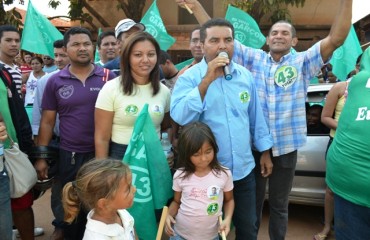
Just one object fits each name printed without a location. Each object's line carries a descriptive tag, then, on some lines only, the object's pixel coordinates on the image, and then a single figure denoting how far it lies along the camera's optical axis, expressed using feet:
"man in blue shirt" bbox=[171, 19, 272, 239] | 7.98
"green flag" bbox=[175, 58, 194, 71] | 17.78
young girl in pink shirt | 7.88
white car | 13.79
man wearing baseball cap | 11.96
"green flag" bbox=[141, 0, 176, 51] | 18.80
